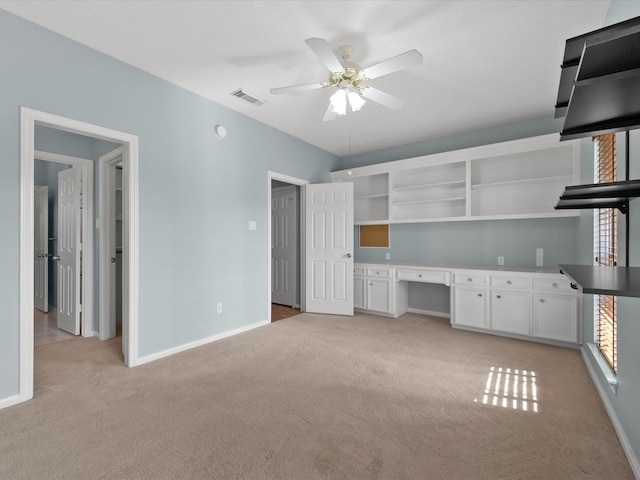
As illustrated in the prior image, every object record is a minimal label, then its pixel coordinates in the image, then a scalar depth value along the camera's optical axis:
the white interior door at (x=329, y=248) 4.88
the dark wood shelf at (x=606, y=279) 0.81
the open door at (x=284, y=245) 5.49
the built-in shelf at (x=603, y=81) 0.73
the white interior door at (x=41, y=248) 4.91
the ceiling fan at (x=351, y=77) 2.23
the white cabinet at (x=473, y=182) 3.96
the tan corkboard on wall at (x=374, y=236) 5.43
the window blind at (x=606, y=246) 2.28
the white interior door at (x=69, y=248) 3.89
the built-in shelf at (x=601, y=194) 1.27
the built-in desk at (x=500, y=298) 3.48
